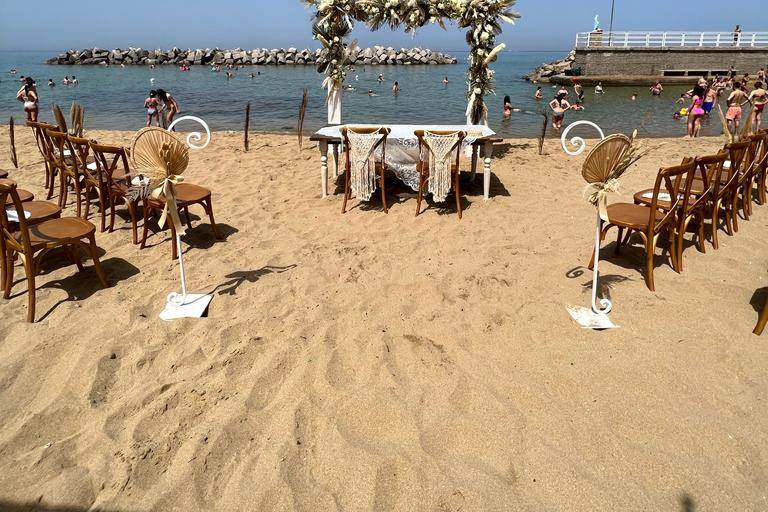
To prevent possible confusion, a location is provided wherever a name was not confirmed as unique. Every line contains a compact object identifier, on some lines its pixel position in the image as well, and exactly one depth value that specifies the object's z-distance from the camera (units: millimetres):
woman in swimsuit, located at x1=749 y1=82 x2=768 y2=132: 12461
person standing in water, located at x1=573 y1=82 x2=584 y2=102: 21391
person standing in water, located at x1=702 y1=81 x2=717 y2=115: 14500
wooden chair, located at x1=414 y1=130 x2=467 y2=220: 5328
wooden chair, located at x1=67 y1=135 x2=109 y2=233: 4894
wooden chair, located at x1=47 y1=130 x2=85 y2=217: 5101
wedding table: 5787
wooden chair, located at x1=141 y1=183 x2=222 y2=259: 4527
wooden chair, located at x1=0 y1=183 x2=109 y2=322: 3322
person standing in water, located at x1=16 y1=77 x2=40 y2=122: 11641
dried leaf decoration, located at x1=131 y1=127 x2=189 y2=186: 3354
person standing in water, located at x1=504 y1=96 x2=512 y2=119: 15253
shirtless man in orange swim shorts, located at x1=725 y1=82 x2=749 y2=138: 11789
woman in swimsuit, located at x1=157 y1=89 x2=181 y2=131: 11370
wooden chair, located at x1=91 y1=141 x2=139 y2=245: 4562
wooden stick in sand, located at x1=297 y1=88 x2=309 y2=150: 9086
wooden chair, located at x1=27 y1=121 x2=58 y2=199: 5609
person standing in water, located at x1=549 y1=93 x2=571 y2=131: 13336
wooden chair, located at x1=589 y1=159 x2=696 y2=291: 3590
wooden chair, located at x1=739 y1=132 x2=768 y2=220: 4789
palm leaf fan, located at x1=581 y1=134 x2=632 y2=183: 3061
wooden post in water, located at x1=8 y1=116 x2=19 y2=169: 7809
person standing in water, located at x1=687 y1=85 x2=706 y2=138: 11516
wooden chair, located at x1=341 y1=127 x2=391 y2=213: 5488
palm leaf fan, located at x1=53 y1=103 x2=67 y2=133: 5340
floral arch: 7574
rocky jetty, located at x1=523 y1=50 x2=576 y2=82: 39462
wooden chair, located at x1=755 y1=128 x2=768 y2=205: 5902
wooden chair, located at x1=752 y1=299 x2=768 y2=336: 3102
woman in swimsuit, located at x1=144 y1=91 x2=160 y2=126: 11680
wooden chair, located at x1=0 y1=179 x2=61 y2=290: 4031
